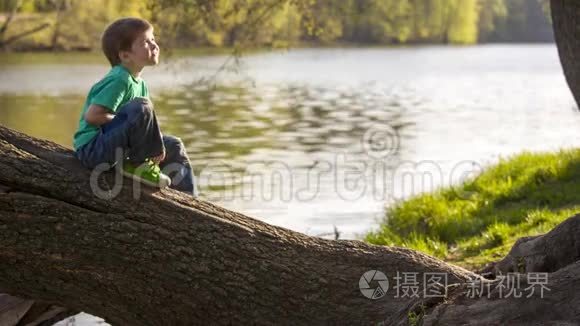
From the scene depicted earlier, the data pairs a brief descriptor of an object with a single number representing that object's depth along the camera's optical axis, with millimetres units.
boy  8773
